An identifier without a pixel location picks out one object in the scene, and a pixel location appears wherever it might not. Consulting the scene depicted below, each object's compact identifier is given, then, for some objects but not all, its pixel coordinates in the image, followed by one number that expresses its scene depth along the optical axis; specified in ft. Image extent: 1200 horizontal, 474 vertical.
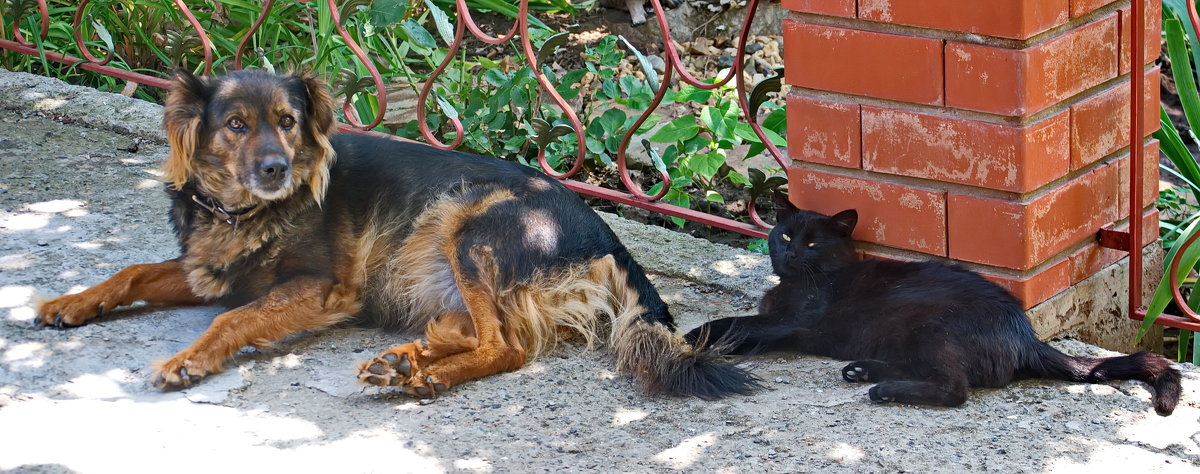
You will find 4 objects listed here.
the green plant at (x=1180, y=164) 10.77
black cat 9.83
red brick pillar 9.89
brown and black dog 11.28
